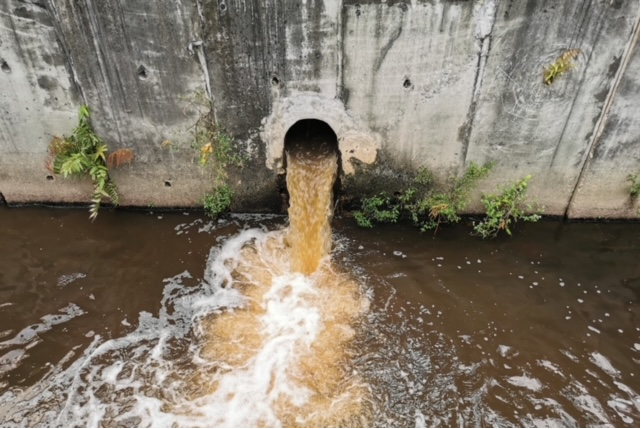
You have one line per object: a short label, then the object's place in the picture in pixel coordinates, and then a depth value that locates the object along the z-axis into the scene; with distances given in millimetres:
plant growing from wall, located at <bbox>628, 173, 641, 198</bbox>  6258
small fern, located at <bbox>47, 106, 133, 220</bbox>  6023
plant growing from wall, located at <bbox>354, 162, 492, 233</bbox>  6297
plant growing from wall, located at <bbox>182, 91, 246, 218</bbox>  5902
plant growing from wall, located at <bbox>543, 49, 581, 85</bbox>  5375
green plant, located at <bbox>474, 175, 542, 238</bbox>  6258
